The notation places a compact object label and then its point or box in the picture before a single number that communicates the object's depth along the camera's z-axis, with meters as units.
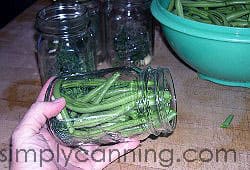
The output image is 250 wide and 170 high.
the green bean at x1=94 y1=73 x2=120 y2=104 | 0.71
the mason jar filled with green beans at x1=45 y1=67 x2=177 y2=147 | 0.68
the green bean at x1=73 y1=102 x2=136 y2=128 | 0.68
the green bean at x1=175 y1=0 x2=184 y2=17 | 0.92
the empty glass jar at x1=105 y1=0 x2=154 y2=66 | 1.06
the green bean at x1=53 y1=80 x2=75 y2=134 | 0.69
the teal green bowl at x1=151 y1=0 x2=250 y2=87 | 0.78
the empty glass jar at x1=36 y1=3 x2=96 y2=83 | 0.90
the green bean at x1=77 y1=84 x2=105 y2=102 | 0.72
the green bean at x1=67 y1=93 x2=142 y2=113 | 0.68
